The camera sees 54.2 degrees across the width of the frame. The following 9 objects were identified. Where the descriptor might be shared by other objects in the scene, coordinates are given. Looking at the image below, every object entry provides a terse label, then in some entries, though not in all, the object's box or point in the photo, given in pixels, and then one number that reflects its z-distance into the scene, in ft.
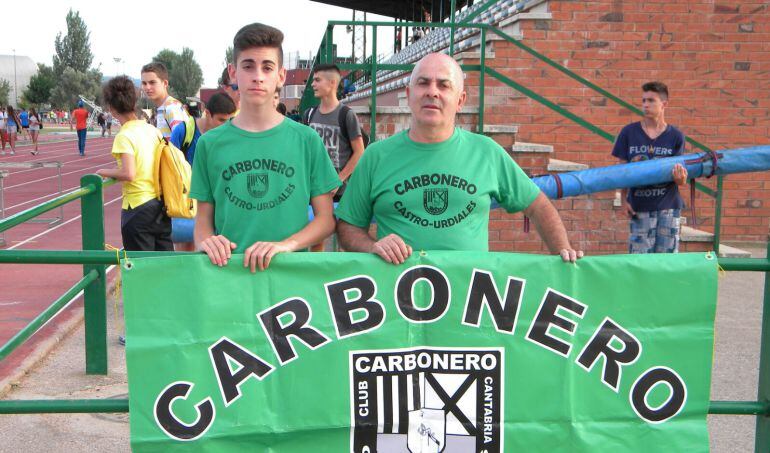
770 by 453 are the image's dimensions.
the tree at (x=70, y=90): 312.29
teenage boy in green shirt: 9.84
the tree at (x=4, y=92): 264.11
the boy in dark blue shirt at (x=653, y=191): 20.79
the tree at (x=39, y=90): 312.09
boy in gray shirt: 22.39
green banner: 9.24
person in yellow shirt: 17.95
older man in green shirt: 9.70
